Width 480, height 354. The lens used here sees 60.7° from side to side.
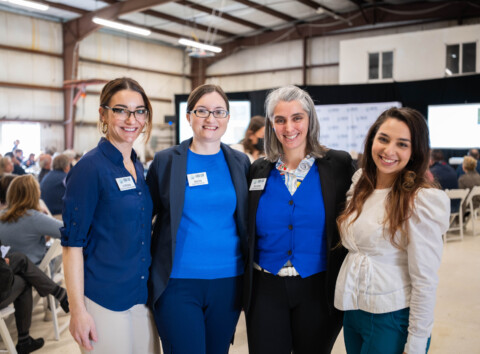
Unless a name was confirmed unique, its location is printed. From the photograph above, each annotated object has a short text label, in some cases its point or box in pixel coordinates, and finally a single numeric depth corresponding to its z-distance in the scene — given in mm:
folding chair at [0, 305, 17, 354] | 2629
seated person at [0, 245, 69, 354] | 2916
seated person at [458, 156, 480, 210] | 7227
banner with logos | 9000
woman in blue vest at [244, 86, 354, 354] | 1627
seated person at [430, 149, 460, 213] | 6945
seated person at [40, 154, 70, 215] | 5172
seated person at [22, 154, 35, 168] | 10682
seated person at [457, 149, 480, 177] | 8486
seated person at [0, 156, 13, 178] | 5773
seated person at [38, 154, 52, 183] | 6523
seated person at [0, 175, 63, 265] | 3150
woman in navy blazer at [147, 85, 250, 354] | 1606
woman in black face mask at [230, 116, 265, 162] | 3906
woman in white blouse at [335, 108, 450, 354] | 1354
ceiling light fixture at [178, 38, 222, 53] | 10868
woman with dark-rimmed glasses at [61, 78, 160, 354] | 1436
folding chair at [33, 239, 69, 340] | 3184
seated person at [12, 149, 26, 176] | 7070
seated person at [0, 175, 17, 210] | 3578
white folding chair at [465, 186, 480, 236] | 6836
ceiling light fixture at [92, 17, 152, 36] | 9680
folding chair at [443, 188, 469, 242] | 6301
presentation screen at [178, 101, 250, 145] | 8812
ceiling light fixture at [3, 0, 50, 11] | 8239
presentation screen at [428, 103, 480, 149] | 9109
